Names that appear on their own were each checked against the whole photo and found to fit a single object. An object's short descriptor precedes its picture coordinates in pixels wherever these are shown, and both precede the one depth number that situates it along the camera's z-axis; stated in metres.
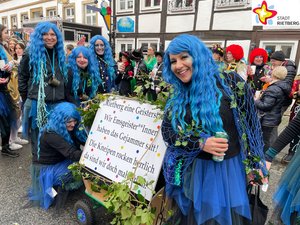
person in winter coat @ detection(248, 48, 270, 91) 4.78
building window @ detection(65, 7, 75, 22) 15.74
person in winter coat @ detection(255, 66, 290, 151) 3.41
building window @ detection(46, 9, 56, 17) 16.92
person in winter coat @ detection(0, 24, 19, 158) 3.52
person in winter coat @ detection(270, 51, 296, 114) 3.70
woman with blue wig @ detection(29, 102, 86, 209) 2.43
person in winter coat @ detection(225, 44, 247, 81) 3.96
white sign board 1.76
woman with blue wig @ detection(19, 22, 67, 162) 2.82
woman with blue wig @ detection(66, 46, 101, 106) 3.18
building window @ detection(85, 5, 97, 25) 14.63
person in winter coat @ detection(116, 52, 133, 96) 5.62
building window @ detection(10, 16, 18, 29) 20.56
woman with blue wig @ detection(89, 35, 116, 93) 3.68
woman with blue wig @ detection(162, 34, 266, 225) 1.39
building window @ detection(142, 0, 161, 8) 11.38
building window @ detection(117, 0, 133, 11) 12.54
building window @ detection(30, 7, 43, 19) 17.67
